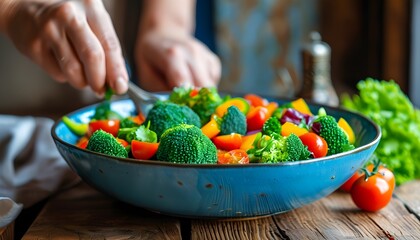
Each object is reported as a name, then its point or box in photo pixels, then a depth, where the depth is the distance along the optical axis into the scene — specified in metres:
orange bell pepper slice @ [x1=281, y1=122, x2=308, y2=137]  1.21
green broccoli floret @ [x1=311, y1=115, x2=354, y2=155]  1.17
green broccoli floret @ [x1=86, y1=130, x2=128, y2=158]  1.11
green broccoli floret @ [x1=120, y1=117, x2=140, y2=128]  1.30
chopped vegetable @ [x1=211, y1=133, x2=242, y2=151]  1.18
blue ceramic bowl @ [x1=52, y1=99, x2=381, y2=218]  1.01
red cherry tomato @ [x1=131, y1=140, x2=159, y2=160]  1.12
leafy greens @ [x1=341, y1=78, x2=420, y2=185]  1.42
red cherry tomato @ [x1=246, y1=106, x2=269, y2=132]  1.30
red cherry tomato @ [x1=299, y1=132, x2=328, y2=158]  1.14
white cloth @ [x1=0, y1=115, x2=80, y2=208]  1.34
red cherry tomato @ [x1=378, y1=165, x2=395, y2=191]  1.26
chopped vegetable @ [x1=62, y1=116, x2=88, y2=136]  1.39
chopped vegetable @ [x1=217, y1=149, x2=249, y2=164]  1.09
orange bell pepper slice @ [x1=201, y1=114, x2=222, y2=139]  1.22
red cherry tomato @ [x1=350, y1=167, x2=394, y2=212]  1.21
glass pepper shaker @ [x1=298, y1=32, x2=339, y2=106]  2.03
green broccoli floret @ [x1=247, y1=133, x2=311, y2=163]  1.07
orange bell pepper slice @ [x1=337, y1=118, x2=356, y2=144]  1.31
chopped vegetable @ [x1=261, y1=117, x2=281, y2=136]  1.19
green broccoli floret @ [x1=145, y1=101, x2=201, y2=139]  1.22
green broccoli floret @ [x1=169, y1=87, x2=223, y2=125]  1.33
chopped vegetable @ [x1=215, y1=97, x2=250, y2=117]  1.33
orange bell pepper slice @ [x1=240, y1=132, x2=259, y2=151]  1.17
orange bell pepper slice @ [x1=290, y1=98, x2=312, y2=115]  1.39
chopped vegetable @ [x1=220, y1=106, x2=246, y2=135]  1.22
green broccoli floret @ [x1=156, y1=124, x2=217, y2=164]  1.05
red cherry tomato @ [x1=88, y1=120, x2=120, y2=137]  1.31
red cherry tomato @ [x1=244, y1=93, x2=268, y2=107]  1.44
